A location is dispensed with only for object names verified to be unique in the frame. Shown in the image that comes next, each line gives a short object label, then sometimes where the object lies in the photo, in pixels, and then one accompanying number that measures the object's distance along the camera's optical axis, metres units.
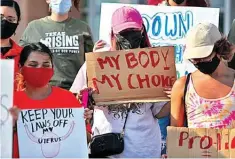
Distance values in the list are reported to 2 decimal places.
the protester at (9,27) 8.14
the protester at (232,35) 9.31
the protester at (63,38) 9.57
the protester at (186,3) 10.14
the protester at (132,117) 7.88
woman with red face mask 7.42
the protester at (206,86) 7.44
